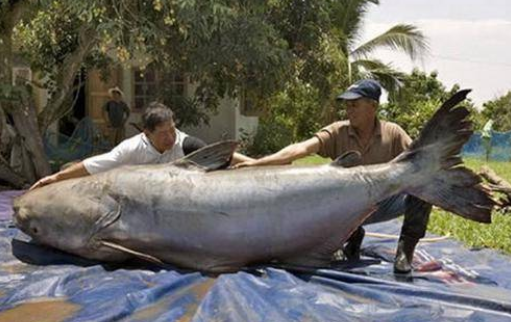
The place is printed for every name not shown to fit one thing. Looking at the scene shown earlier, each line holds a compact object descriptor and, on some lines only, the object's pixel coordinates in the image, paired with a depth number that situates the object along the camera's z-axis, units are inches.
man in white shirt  189.9
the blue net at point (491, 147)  685.9
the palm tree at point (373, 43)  765.9
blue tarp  133.9
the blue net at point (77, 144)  456.1
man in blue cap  180.9
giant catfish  157.0
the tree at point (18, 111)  350.0
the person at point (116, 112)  539.8
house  604.1
